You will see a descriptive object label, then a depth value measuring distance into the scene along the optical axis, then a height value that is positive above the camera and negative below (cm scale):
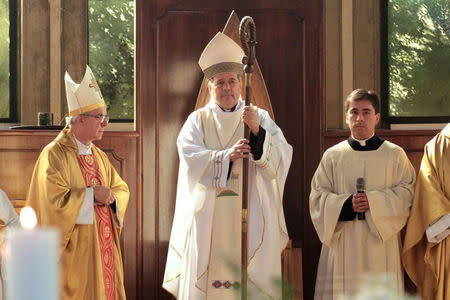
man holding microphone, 783 -28
